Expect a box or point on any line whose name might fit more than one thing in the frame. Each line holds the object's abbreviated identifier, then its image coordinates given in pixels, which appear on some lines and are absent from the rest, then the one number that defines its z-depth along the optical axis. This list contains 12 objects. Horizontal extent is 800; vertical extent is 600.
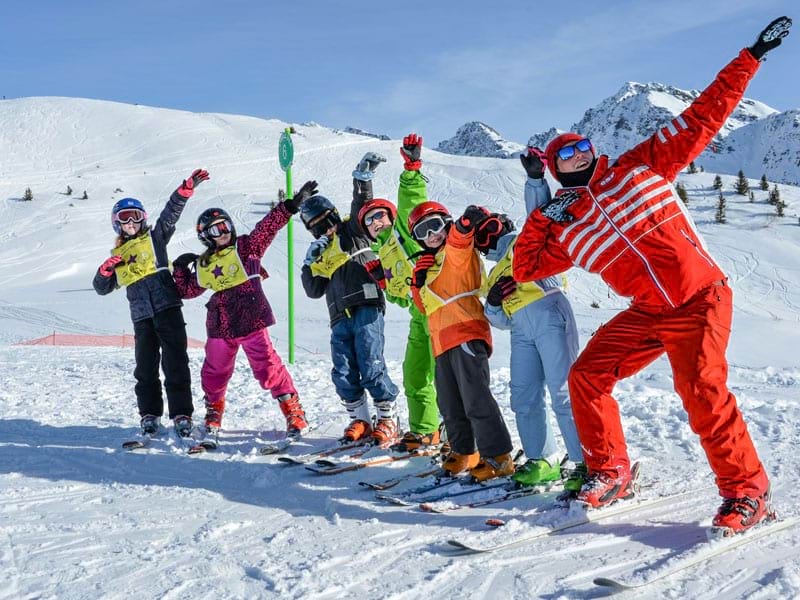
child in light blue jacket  3.87
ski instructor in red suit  3.00
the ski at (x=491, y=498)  3.60
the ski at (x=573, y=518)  2.97
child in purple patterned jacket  5.45
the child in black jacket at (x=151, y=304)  5.62
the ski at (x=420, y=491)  3.79
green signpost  8.85
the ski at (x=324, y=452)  4.70
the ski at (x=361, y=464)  4.48
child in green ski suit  4.91
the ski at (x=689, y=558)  2.54
